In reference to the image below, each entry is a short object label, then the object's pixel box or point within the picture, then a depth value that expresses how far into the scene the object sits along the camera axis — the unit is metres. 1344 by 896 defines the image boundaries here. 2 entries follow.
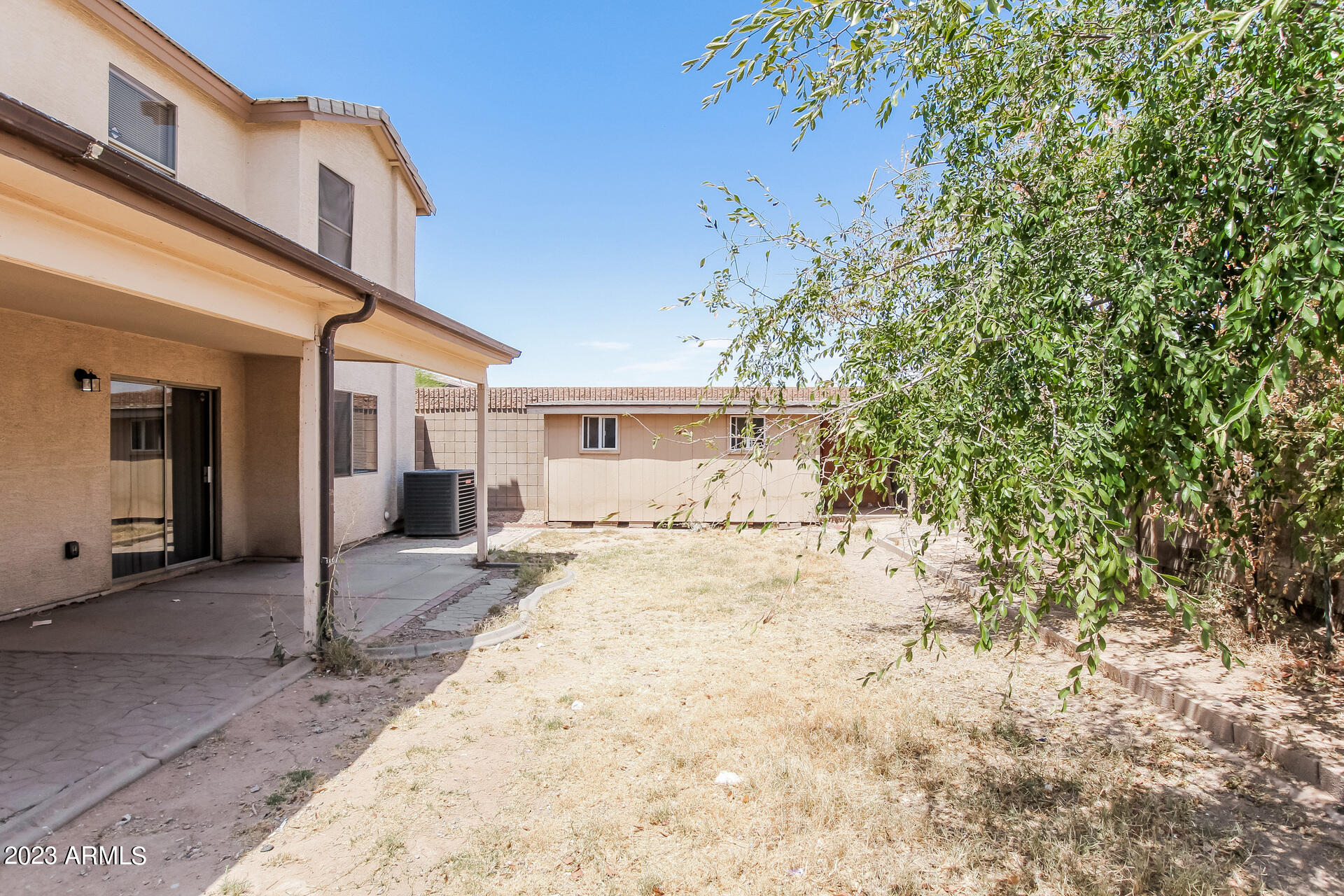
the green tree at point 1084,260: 1.74
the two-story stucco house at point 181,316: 3.28
